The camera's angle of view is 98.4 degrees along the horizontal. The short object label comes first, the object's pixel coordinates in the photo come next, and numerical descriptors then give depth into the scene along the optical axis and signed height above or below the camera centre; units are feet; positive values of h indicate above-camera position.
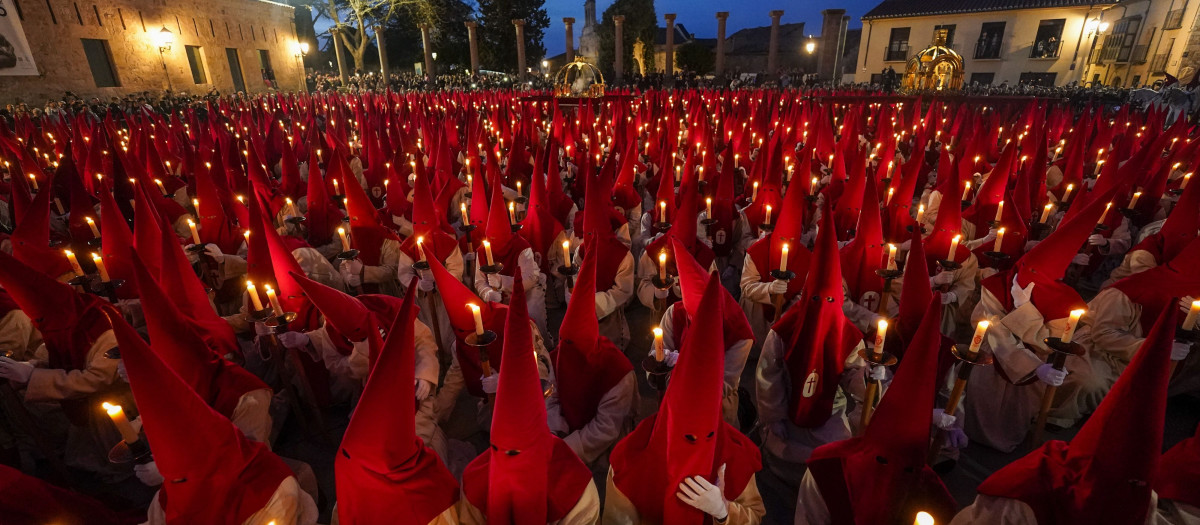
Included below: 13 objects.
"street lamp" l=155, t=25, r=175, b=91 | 69.56 +7.36
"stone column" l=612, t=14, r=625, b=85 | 82.20 +6.65
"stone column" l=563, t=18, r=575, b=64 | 86.48 +9.53
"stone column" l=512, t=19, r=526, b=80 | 73.15 +6.25
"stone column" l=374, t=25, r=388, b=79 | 84.72 +6.98
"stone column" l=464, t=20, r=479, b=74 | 78.48 +7.19
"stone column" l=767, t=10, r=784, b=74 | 84.37 +6.81
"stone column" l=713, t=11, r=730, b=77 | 87.56 +6.84
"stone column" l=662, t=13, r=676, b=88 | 82.02 +5.80
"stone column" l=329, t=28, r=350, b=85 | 89.56 +6.03
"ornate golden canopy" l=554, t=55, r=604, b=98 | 51.75 +0.33
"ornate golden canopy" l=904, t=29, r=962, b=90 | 44.55 +1.95
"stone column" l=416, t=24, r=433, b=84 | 82.48 +6.31
